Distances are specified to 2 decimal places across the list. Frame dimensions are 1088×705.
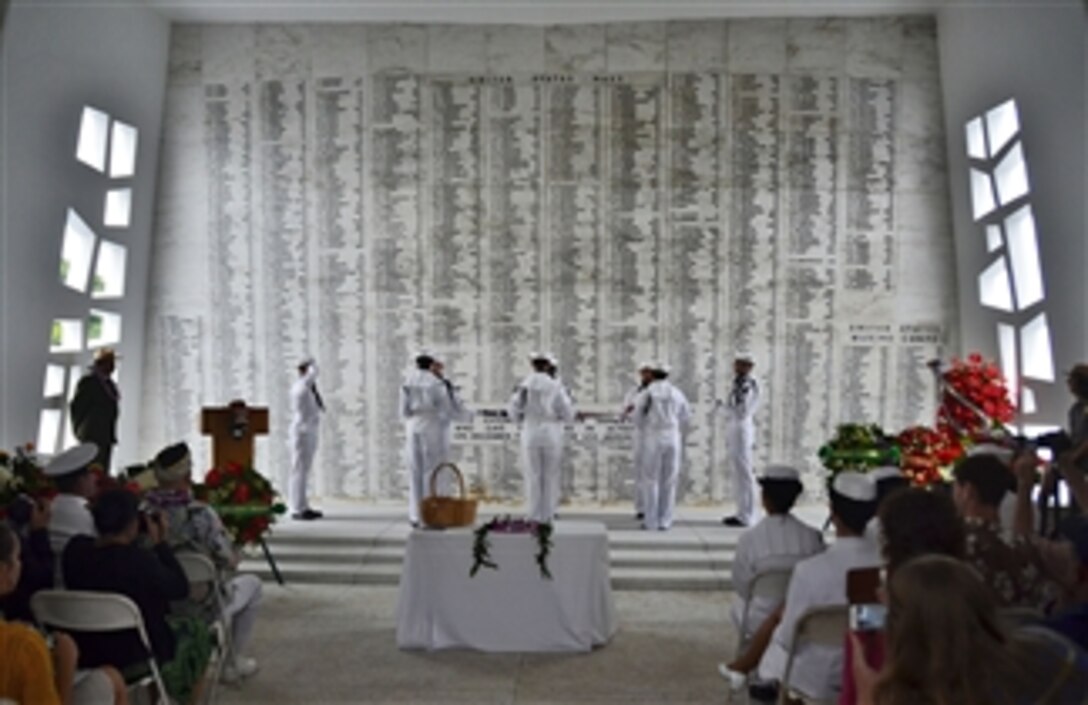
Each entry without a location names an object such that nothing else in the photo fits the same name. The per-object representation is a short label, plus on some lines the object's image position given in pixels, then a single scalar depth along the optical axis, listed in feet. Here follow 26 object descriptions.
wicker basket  24.49
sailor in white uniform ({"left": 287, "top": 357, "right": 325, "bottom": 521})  40.40
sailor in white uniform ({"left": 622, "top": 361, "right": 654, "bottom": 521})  39.55
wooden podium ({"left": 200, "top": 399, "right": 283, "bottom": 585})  36.01
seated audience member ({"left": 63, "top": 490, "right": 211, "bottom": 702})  15.23
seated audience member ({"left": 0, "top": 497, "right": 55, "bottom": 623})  15.84
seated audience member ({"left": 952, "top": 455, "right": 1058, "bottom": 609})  13.65
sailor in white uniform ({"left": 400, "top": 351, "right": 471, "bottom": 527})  39.11
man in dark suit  35.54
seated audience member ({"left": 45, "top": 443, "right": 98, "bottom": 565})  17.98
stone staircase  32.30
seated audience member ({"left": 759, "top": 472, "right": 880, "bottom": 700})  15.24
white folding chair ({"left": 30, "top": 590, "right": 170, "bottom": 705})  14.58
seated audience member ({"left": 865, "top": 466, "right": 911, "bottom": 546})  17.72
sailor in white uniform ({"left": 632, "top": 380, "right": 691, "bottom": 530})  38.55
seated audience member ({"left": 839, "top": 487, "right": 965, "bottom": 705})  11.13
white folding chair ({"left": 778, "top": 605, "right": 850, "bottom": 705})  14.60
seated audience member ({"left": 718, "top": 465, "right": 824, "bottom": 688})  19.02
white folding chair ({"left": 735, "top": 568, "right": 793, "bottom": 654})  18.51
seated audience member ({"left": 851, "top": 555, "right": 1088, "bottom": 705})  7.76
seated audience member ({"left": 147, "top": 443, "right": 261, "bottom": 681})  20.29
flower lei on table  23.56
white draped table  23.82
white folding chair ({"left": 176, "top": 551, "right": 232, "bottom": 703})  19.03
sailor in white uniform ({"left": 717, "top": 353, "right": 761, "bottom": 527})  39.75
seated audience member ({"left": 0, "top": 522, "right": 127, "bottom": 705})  11.19
